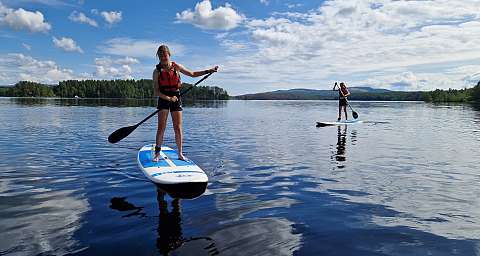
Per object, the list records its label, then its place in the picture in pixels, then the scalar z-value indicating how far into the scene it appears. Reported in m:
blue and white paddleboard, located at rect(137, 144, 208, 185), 8.55
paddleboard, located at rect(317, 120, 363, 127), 27.03
